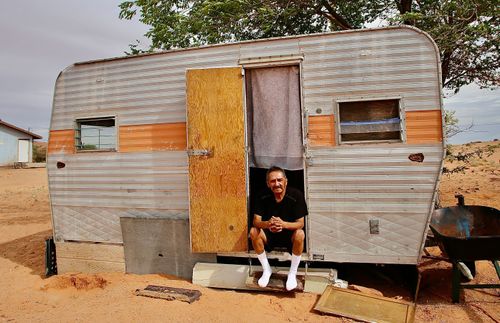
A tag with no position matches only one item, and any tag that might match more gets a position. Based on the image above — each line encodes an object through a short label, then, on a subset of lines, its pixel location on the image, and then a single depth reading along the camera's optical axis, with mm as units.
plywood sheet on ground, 3832
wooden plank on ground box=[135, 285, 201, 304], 4449
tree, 7141
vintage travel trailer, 4359
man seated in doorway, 4301
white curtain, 4715
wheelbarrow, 4012
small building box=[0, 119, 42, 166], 28547
